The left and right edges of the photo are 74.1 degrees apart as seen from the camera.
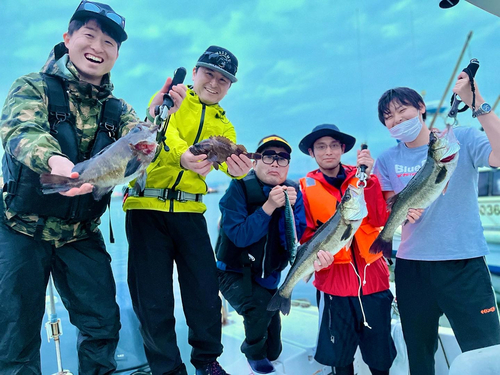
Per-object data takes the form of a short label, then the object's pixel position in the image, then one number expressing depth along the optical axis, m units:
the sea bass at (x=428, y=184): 2.47
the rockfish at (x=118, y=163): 1.87
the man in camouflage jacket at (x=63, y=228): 2.11
